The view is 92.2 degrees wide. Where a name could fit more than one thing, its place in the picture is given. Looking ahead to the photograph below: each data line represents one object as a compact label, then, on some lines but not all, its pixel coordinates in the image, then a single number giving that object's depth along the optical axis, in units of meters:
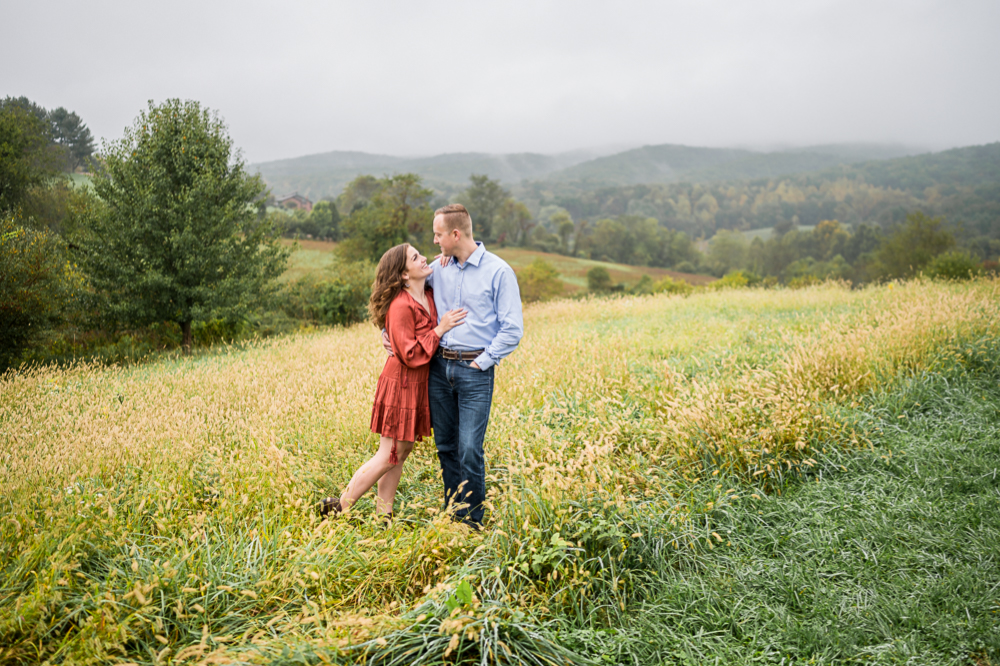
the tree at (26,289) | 10.63
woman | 3.62
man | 3.64
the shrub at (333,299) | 25.75
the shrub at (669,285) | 35.03
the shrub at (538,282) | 48.12
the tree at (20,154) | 25.95
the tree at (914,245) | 48.75
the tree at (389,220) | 44.72
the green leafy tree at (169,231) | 13.72
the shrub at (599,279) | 56.03
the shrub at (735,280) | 40.81
